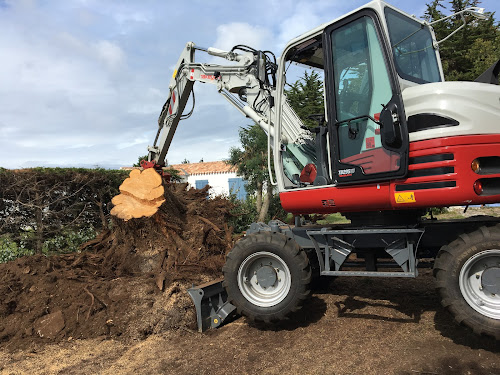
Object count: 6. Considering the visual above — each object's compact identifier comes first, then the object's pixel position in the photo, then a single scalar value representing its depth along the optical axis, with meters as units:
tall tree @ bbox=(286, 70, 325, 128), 14.22
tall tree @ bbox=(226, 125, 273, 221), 12.26
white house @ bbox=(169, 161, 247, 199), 29.67
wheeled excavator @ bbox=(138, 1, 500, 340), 3.31
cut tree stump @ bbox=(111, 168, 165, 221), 5.95
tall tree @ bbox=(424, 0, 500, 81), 14.95
